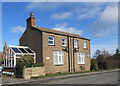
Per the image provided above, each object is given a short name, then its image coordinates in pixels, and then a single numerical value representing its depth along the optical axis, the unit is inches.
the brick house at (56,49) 607.0
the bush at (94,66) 793.2
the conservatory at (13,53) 571.6
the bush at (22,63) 488.2
